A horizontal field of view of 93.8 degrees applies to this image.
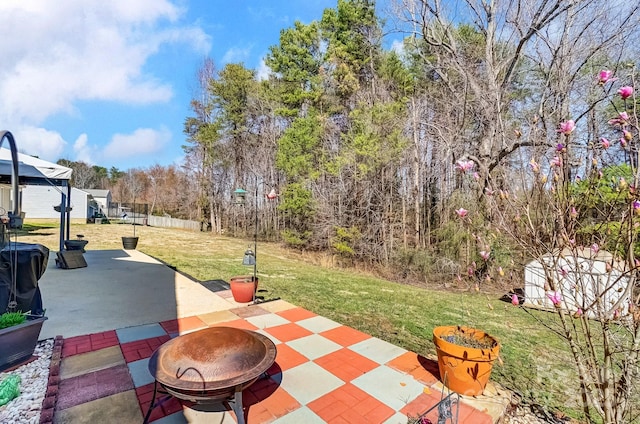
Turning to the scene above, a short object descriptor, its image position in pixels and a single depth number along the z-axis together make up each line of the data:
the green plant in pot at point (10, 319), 2.55
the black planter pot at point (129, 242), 9.78
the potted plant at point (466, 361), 2.26
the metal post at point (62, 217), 6.51
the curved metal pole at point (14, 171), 2.85
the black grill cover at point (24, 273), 2.86
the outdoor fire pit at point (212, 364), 1.59
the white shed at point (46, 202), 22.05
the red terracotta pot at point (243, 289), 4.48
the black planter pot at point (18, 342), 2.50
